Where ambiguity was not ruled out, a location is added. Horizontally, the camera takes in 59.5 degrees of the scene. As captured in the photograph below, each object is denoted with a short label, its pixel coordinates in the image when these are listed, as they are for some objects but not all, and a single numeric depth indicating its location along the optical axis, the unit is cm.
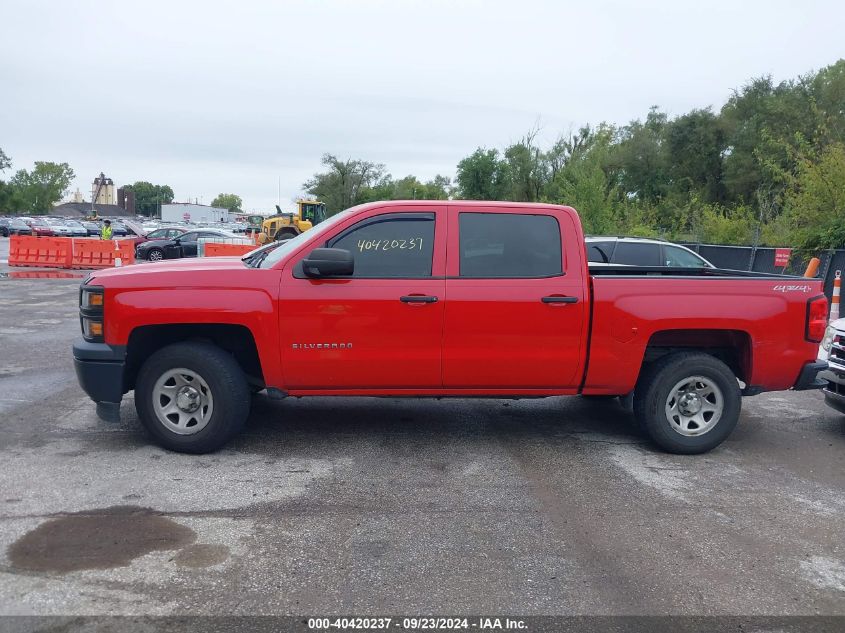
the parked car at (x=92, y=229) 6276
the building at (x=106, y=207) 14788
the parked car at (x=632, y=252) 1231
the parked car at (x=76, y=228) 5906
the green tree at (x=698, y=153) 4425
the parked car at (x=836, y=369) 688
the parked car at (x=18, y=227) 5791
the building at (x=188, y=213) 9300
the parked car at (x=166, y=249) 2977
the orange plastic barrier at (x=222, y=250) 2499
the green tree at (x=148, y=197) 17988
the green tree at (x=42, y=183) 12162
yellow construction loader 3931
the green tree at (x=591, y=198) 2681
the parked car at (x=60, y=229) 5612
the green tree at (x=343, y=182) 9156
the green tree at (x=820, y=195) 2000
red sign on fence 1793
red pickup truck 565
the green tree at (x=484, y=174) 5031
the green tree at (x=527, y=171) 4581
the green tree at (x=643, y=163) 4831
